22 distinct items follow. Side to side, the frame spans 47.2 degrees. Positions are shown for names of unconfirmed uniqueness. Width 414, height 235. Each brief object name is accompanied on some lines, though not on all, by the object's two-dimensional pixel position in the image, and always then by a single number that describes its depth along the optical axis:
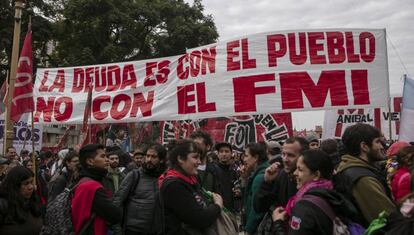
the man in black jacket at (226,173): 5.51
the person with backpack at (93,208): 3.79
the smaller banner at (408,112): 7.09
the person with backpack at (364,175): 2.82
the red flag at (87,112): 6.84
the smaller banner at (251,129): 11.96
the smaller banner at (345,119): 13.18
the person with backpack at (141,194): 4.34
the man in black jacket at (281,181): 3.68
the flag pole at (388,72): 5.90
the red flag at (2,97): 11.99
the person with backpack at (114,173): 5.67
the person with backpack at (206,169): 5.09
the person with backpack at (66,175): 5.79
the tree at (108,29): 26.52
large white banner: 5.96
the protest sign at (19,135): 11.47
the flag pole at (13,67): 6.74
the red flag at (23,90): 6.18
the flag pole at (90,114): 7.23
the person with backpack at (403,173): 3.70
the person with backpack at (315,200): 2.63
